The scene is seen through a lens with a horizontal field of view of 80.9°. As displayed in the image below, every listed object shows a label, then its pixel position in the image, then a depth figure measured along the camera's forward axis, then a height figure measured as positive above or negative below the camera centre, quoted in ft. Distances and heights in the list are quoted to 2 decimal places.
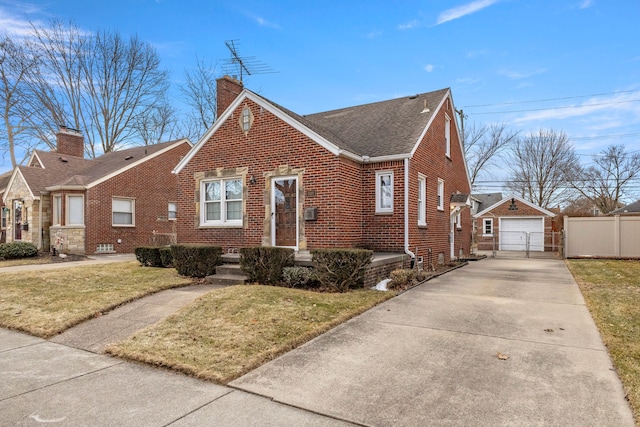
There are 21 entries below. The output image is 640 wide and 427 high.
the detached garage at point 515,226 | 90.53 -1.54
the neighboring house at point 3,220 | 78.07 -0.44
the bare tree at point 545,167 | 115.85 +16.66
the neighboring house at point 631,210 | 91.94 +2.76
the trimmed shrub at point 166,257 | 36.32 -3.73
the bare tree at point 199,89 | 91.42 +31.99
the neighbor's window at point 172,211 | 71.58 +1.46
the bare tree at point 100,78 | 92.07 +35.90
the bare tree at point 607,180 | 117.19 +12.57
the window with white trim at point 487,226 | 97.81 -1.75
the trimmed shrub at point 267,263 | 27.94 -3.27
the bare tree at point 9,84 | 85.20 +31.90
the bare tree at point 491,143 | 110.93 +22.89
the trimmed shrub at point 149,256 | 37.32 -3.78
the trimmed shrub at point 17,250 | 56.24 -4.94
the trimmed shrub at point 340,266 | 25.46 -3.22
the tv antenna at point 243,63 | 47.78 +20.23
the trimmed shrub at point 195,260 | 31.27 -3.45
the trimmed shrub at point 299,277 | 27.32 -4.25
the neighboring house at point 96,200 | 59.21 +3.10
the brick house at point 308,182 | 34.30 +3.70
